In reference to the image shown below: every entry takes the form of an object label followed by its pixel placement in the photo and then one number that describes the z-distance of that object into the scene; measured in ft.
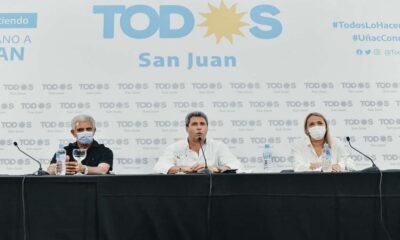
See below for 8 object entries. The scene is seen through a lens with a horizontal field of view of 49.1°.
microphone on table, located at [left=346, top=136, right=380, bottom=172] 7.02
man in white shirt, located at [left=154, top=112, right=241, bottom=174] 10.34
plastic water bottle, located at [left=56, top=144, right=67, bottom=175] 8.26
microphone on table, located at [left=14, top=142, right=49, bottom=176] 7.36
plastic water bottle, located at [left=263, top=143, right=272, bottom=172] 11.16
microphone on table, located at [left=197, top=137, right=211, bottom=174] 7.27
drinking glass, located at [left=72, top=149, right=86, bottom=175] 8.71
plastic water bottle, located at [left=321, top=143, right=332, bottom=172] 8.27
